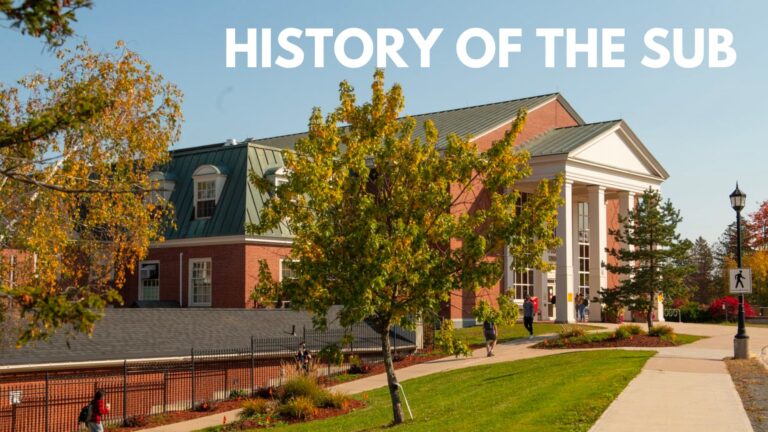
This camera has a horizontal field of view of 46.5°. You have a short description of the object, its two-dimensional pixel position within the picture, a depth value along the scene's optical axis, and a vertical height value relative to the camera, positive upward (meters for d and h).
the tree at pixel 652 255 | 34.81 +0.90
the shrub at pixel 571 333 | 31.66 -1.97
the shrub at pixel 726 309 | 48.36 -1.71
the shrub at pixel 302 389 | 21.80 -2.76
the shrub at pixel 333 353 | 17.50 -1.48
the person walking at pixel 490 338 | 29.22 -1.97
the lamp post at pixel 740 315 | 24.69 -1.08
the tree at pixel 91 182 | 22.30 +2.58
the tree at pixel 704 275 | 91.62 +0.28
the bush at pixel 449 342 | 17.81 -1.28
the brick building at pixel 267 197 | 37.78 +3.18
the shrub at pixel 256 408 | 21.38 -3.13
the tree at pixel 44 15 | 8.73 +2.59
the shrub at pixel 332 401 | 21.66 -2.99
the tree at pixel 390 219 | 16.61 +1.13
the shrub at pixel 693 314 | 50.64 -2.07
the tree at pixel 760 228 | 79.62 +4.45
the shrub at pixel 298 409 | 21.00 -3.10
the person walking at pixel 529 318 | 34.81 -1.57
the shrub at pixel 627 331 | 31.28 -1.91
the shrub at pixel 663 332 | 31.53 -1.95
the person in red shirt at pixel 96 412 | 18.44 -2.76
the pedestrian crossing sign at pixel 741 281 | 25.23 -0.10
